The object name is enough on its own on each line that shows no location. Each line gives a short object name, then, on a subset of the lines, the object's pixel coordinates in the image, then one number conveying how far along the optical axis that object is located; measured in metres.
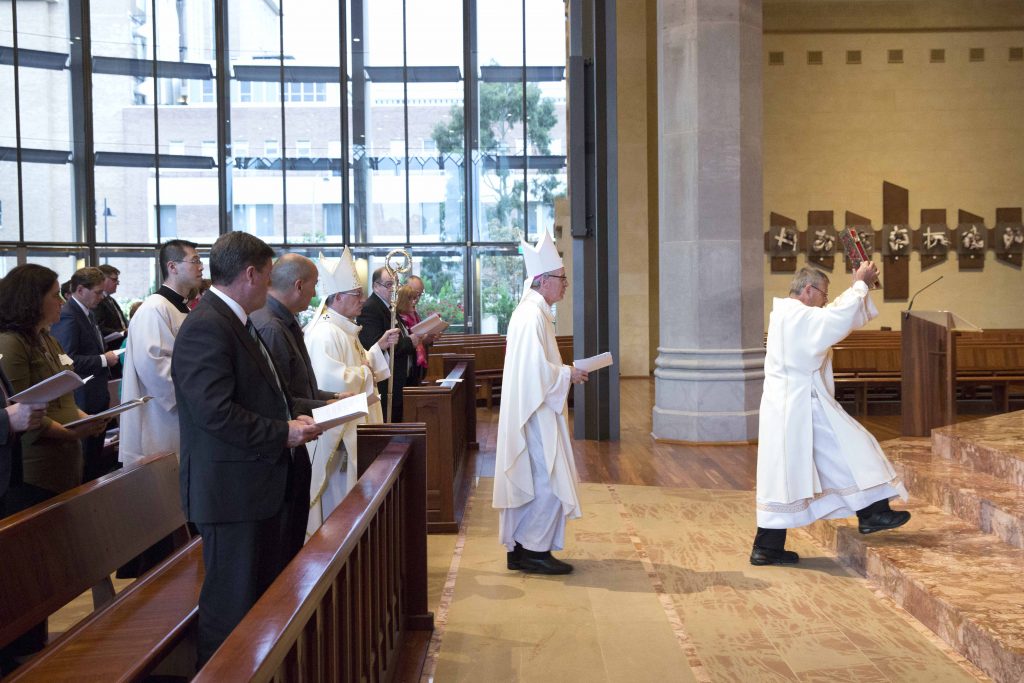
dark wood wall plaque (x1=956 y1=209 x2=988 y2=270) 16.59
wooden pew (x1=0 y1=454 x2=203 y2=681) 2.87
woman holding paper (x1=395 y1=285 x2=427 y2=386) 8.41
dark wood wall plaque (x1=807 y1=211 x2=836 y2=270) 16.73
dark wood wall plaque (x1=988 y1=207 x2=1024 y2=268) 16.56
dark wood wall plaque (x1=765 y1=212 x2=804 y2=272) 16.67
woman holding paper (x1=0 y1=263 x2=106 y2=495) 4.11
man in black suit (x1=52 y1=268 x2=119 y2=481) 6.21
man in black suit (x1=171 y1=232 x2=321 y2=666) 2.94
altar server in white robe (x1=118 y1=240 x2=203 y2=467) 5.16
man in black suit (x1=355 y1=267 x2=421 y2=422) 7.55
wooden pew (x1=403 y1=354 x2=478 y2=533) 6.48
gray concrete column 9.77
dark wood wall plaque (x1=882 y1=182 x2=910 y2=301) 16.56
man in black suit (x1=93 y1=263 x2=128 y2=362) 8.88
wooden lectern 9.02
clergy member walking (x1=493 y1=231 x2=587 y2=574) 5.23
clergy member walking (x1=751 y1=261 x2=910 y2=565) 5.30
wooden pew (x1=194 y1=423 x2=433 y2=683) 1.85
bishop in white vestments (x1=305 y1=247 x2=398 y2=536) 5.09
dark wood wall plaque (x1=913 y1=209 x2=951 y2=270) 16.62
